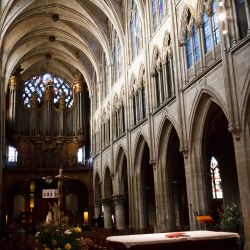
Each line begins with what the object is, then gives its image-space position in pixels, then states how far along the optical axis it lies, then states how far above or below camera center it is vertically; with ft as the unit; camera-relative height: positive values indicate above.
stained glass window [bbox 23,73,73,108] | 144.97 +48.26
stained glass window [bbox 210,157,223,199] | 94.99 +4.60
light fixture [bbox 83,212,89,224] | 126.00 -3.61
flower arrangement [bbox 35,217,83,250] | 22.94 -1.89
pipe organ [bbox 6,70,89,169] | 131.75 +30.87
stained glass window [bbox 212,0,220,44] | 51.86 +24.50
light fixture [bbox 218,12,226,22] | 47.70 +23.52
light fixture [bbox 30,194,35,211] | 129.59 +2.33
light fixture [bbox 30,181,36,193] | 127.54 +7.93
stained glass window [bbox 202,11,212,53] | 54.19 +24.64
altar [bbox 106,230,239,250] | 19.72 -2.18
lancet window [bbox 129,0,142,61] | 84.81 +40.80
